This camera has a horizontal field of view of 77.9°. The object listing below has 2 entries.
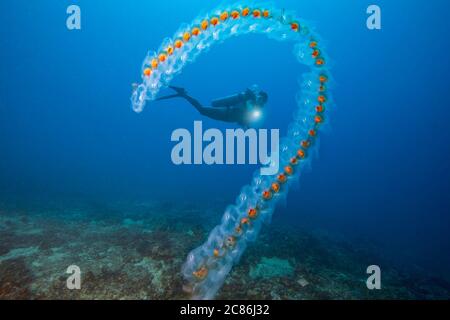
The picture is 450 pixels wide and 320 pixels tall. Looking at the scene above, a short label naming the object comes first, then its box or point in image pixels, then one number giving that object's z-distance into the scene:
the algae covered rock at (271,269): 6.21
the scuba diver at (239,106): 8.64
